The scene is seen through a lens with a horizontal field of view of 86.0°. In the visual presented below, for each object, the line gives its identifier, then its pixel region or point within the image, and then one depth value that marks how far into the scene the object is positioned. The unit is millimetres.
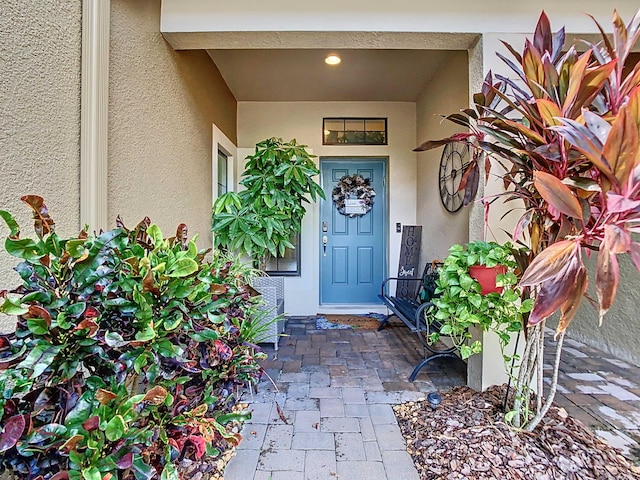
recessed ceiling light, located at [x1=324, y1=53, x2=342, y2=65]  3289
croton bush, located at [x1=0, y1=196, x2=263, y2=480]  808
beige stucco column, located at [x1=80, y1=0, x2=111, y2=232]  1520
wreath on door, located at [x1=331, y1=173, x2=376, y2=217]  4679
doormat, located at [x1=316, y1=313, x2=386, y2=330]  3921
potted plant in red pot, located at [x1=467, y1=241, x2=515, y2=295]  1766
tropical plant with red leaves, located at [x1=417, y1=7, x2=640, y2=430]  994
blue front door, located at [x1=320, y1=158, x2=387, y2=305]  4703
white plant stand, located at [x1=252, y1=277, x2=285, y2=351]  3166
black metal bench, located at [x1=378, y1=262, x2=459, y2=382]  2516
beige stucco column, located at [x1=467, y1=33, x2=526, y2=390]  2160
